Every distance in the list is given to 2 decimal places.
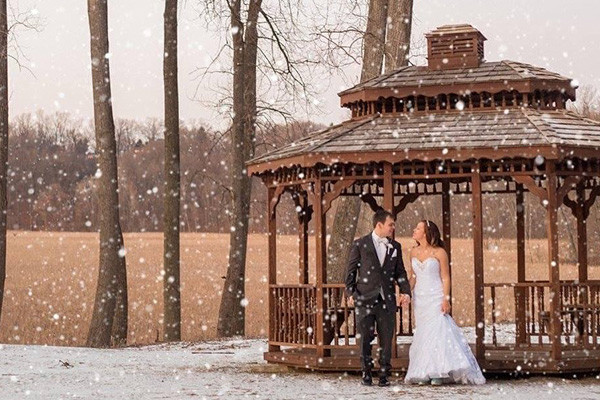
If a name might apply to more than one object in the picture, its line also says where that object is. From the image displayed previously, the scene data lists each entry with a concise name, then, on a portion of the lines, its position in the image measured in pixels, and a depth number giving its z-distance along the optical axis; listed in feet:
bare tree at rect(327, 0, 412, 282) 71.46
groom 42.86
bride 43.88
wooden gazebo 45.83
